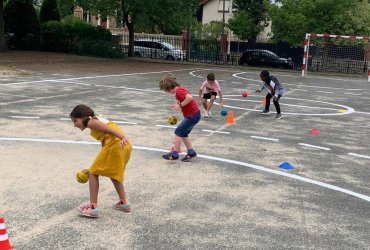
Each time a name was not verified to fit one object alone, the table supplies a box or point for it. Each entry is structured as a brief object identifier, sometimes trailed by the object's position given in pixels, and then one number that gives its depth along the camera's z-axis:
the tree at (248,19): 40.72
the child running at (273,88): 11.98
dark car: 33.84
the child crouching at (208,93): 11.51
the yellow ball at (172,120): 8.00
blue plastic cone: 7.38
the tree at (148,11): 32.16
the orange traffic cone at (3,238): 3.80
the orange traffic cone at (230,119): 11.04
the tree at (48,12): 38.94
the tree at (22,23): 35.03
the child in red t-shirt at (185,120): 7.25
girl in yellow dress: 4.82
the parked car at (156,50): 37.09
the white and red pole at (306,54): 28.89
